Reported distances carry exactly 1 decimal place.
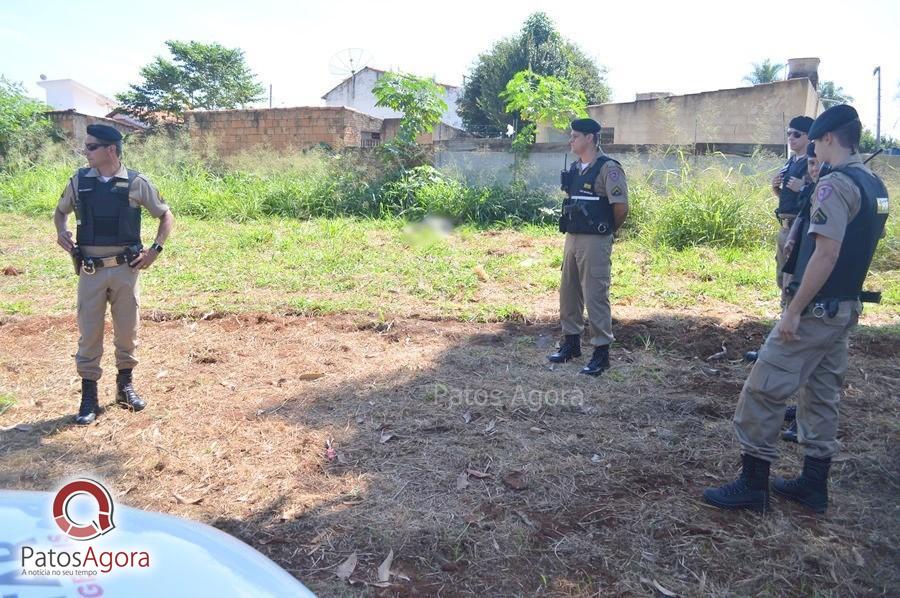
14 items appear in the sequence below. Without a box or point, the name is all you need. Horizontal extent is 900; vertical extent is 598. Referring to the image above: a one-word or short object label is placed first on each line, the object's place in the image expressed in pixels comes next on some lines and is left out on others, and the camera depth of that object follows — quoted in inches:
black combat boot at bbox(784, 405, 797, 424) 158.4
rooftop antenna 1351.3
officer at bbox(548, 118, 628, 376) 183.6
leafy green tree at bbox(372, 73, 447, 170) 443.8
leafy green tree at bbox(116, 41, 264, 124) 1016.9
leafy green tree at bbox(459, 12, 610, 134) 997.2
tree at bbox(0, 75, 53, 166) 597.3
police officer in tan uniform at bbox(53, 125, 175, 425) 153.2
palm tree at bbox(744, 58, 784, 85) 1542.8
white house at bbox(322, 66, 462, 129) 1323.8
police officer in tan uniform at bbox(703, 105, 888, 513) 107.3
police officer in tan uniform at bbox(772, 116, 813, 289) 181.8
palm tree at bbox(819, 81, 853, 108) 1530.9
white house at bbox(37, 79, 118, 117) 1663.4
